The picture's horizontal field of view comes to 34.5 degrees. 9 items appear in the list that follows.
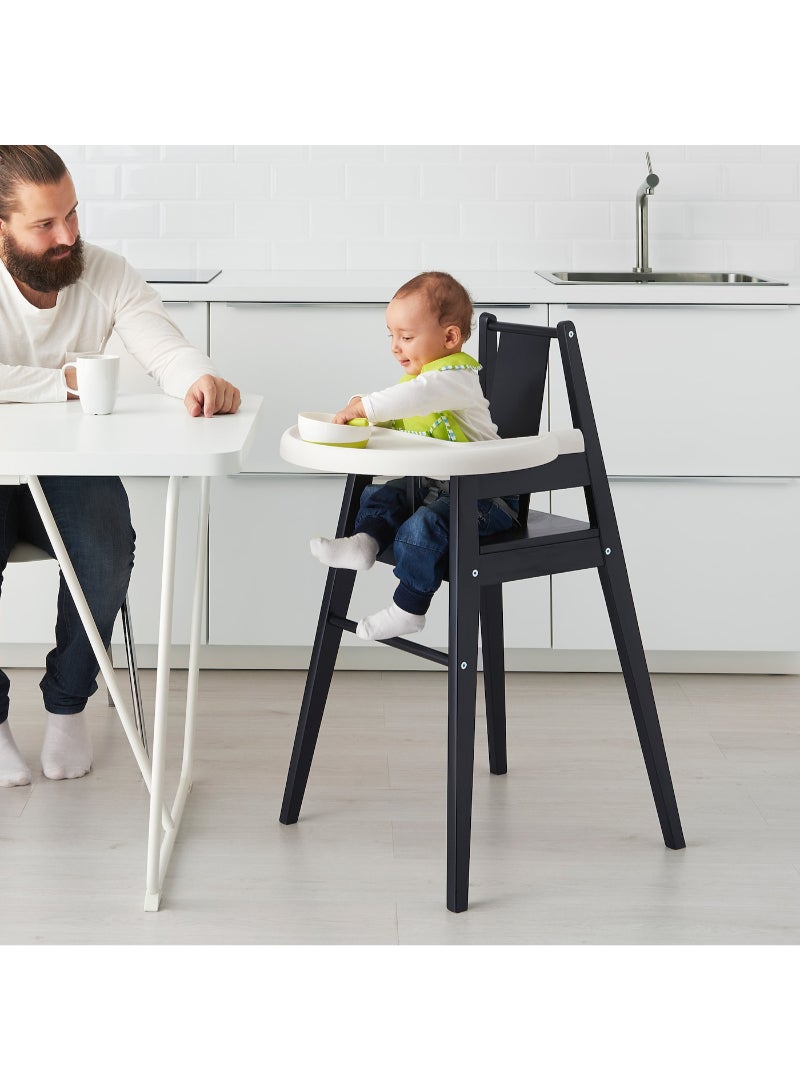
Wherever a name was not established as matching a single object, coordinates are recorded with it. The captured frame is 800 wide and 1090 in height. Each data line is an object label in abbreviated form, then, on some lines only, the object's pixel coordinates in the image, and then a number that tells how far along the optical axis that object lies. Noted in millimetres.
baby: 2088
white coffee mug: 2156
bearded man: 2361
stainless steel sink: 3602
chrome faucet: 3551
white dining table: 1806
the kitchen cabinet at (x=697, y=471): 3129
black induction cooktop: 3197
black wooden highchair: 2012
